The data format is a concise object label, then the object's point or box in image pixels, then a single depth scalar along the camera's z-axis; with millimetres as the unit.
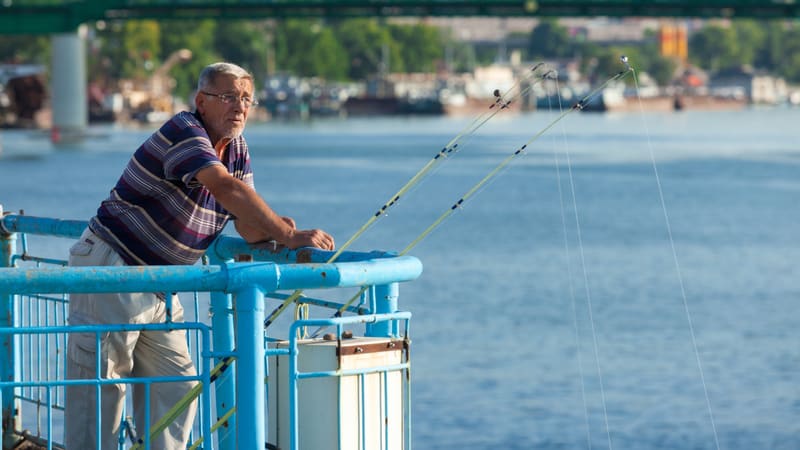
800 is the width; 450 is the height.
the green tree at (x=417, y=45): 182375
